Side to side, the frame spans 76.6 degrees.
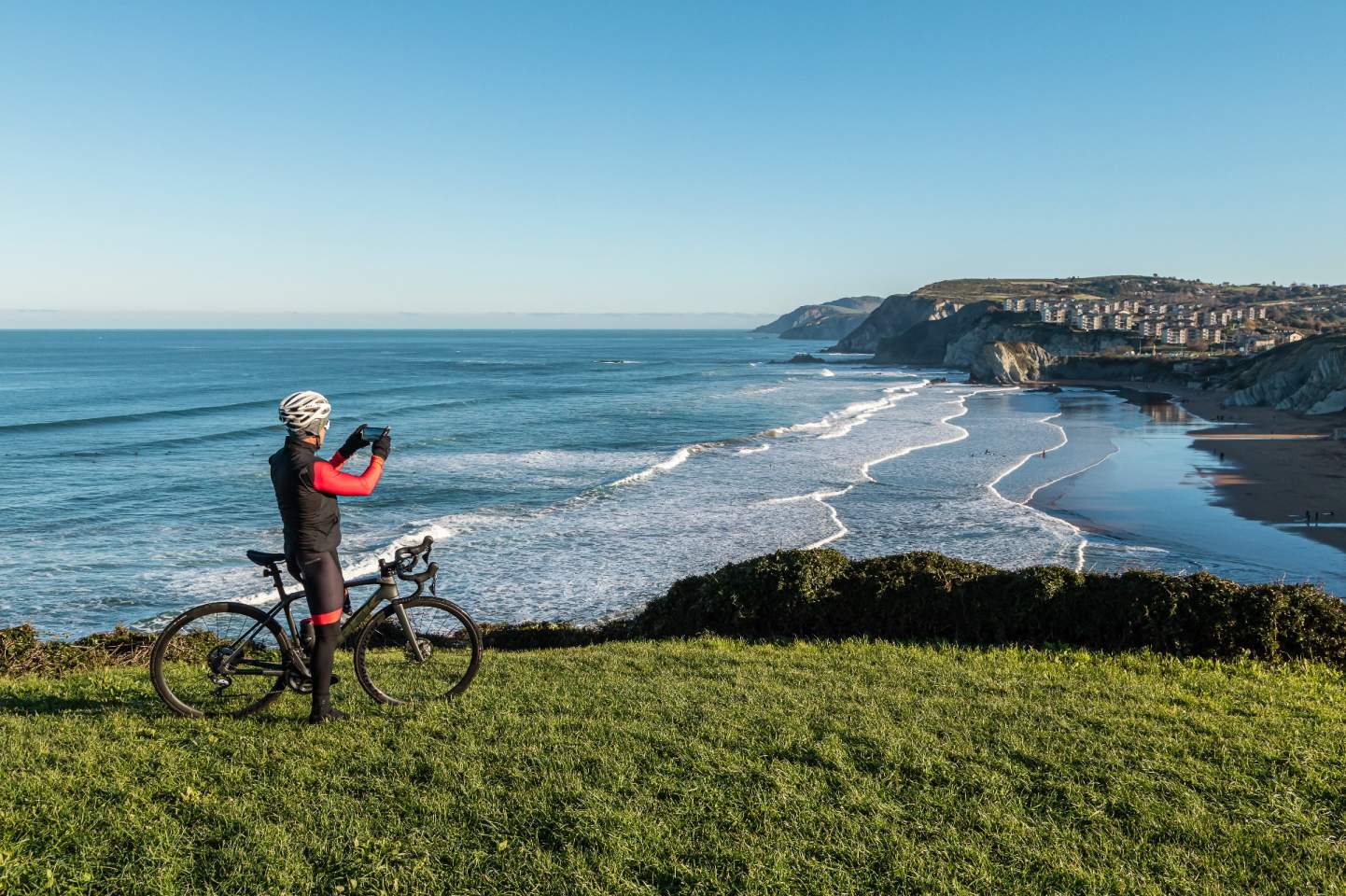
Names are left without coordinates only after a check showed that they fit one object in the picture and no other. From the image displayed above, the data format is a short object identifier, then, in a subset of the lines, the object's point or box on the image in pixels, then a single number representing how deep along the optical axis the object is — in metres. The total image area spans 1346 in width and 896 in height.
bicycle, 6.35
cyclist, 5.77
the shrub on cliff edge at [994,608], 9.37
